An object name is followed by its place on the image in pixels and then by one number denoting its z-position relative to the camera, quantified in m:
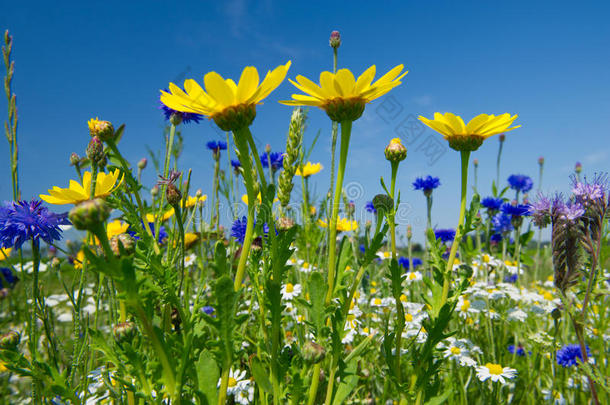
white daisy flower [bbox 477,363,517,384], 0.34
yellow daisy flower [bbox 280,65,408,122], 0.22
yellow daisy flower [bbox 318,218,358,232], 0.50
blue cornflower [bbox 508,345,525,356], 0.48
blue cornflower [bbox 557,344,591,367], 0.40
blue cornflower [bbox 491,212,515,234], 0.60
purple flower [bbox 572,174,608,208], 0.29
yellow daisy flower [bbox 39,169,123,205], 0.25
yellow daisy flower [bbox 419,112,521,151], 0.25
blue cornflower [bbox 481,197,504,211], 0.58
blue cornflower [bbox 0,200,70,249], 0.29
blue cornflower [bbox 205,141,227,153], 0.62
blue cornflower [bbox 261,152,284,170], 0.55
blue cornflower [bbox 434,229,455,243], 0.64
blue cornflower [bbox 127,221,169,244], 0.41
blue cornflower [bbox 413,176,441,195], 0.51
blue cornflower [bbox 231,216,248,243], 0.36
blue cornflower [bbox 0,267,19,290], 0.63
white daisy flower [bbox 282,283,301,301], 0.44
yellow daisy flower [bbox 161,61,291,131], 0.21
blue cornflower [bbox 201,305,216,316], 0.46
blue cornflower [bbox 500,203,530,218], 0.56
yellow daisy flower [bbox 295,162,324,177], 0.58
